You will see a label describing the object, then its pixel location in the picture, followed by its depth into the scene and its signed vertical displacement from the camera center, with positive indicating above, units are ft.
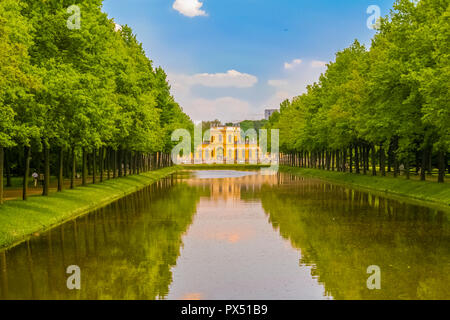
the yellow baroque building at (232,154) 628.28 -1.80
